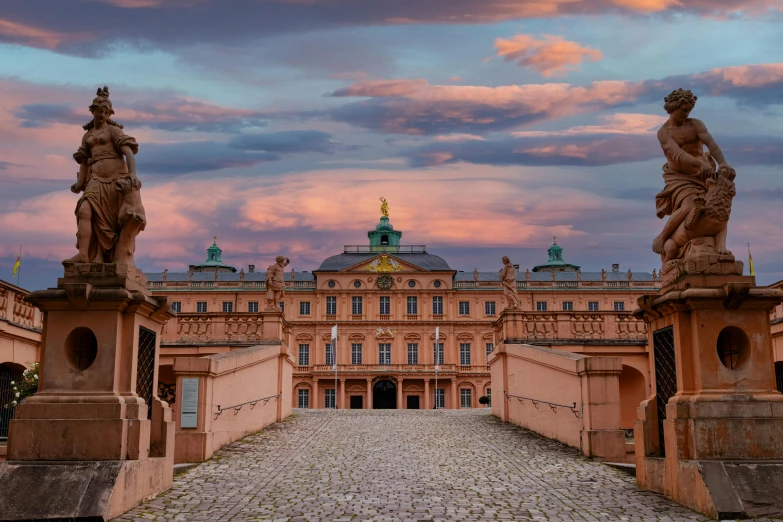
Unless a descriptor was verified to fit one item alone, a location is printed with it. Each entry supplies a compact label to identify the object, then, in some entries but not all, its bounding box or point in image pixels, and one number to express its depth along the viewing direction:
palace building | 76.06
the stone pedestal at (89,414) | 8.65
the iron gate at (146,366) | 10.30
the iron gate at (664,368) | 10.25
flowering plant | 15.91
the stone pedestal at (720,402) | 8.76
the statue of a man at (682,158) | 10.17
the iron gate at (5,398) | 17.25
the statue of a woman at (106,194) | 9.96
